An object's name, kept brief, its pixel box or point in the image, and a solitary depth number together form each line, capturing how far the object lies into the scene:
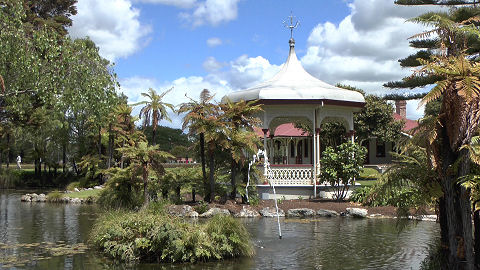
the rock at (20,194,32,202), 24.83
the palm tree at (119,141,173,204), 16.16
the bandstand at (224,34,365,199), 21.52
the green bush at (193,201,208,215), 17.66
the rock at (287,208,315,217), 17.41
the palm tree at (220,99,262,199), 18.09
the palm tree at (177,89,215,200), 18.00
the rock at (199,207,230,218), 17.16
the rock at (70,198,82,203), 24.06
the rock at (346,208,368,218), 17.14
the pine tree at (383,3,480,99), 19.91
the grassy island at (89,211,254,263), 9.84
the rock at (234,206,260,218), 17.58
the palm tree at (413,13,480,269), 7.08
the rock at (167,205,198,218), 17.28
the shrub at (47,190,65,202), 24.52
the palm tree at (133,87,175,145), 32.72
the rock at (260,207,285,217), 17.61
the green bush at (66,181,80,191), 31.59
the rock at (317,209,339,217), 17.44
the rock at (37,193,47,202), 24.94
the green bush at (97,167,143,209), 18.05
